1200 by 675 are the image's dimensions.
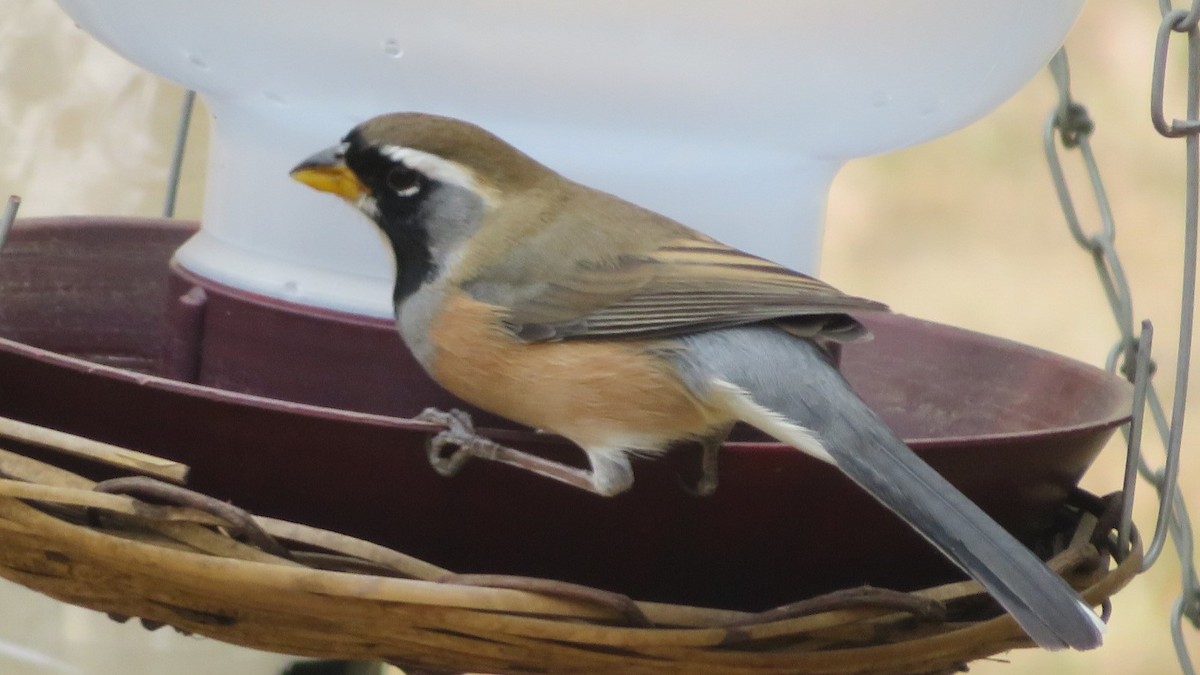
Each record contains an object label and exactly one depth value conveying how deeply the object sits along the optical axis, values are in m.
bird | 3.66
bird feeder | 3.65
